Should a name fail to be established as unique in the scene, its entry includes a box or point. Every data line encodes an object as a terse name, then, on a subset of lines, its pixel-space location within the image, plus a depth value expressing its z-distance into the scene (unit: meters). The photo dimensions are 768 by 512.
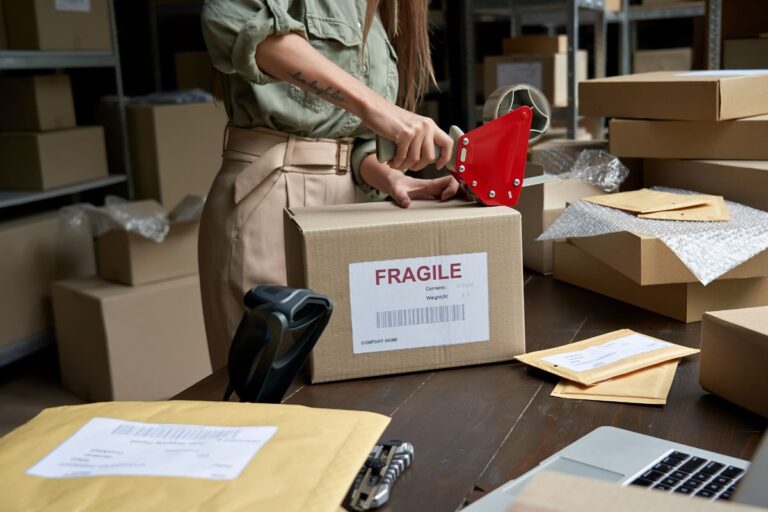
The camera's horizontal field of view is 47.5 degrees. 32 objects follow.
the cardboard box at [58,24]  2.68
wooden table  0.77
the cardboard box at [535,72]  2.87
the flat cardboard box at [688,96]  1.42
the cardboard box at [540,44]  3.06
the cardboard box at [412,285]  0.99
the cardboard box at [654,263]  1.16
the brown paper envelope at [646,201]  1.30
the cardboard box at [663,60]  3.43
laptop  0.70
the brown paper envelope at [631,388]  0.92
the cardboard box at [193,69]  3.38
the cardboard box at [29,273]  2.62
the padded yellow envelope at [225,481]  0.59
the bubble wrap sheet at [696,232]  1.13
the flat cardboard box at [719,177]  1.36
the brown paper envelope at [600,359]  0.98
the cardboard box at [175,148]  2.95
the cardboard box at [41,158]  2.73
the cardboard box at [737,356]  0.87
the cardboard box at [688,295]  1.19
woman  1.15
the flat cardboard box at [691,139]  1.43
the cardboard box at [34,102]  2.74
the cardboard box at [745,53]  2.66
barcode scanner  0.78
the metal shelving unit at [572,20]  2.69
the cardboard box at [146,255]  2.54
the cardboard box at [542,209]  1.46
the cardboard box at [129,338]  2.49
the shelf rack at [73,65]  2.63
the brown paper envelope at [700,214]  1.25
